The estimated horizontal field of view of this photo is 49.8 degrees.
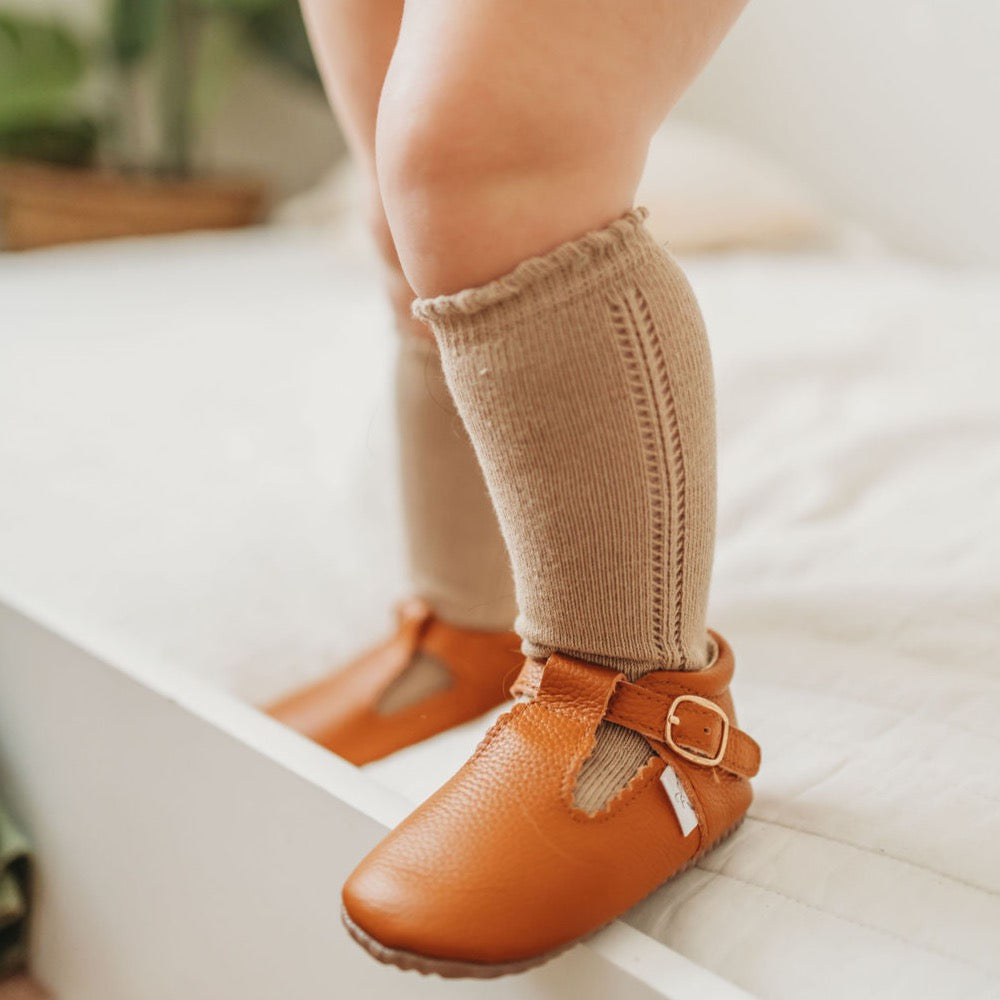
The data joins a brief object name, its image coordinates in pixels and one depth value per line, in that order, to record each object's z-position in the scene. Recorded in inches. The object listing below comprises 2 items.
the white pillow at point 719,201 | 67.4
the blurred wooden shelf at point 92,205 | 75.9
